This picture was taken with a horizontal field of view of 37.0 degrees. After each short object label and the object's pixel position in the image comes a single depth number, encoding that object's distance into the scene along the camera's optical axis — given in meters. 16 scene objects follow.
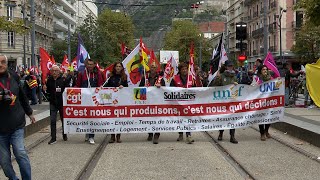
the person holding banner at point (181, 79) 11.41
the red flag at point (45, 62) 19.36
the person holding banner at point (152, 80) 11.70
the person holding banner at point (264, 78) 11.65
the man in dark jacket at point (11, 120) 5.92
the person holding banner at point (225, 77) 11.60
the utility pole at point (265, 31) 20.83
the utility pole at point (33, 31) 25.88
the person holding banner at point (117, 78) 11.51
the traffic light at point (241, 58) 21.36
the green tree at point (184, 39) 90.00
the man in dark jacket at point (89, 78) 11.67
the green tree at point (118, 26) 72.61
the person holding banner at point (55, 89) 11.33
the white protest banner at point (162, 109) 11.37
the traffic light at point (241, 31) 19.40
